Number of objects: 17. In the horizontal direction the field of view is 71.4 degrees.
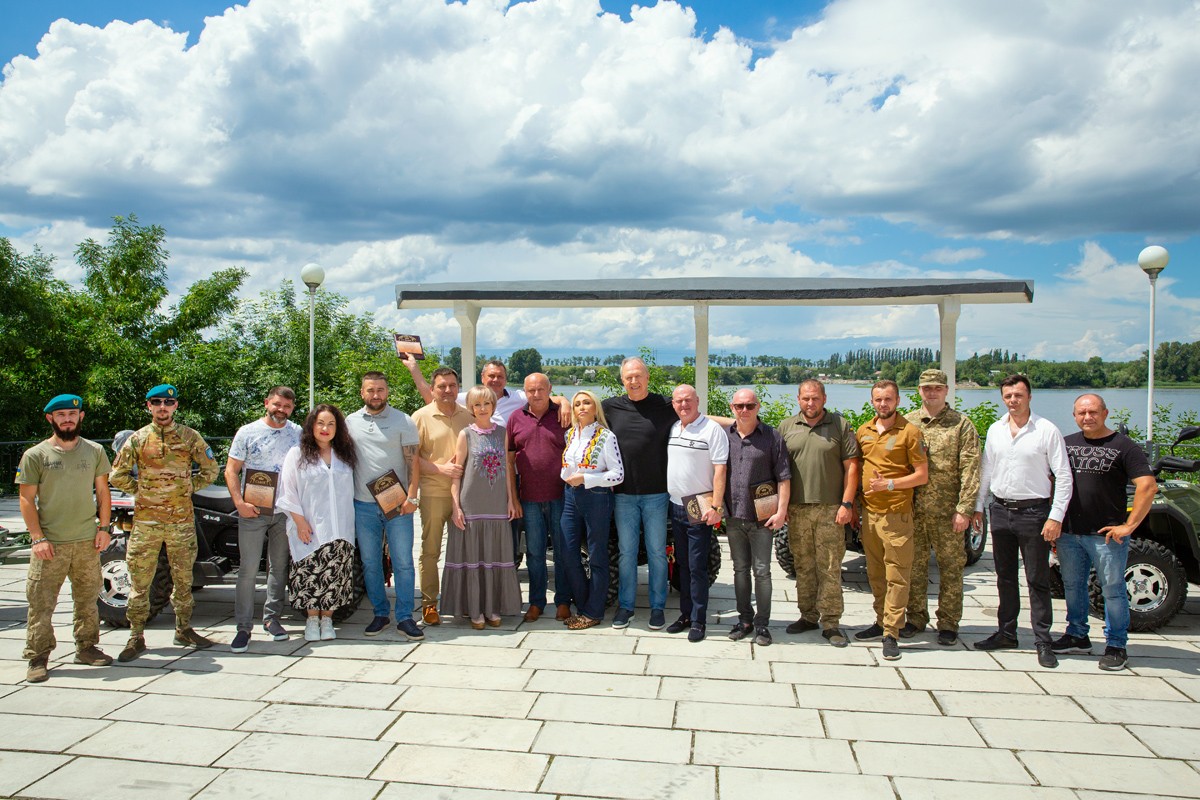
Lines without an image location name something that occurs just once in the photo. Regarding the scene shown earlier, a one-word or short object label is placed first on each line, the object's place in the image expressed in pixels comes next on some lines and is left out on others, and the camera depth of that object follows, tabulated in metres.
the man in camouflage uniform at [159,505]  4.73
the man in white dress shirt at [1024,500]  4.60
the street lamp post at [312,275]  10.82
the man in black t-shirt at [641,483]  5.16
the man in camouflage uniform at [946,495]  4.89
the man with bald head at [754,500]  4.85
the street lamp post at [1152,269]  9.70
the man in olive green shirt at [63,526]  4.38
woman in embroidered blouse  5.10
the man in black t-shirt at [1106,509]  4.51
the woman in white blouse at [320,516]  5.00
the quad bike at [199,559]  5.17
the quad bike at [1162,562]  5.14
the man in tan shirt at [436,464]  5.32
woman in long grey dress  5.23
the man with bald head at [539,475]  5.31
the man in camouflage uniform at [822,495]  4.89
